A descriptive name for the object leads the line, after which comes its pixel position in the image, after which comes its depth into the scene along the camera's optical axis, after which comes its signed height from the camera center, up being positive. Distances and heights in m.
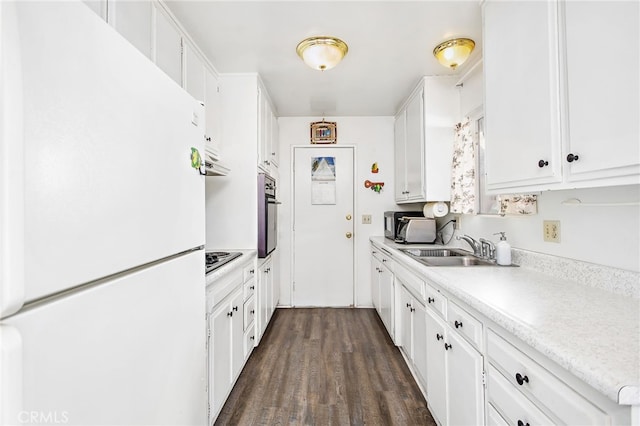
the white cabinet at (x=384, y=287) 2.72 -0.75
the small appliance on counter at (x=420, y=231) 2.90 -0.16
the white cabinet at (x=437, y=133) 2.69 +0.72
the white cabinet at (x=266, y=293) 2.71 -0.78
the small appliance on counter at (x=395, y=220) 3.17 -0.06
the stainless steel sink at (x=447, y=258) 2.07 -0.32
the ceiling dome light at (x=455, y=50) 2.07 +1.14
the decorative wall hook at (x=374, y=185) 3.82 +0.38
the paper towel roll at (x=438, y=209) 2.79 +0.05
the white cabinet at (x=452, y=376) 1.19 -0.74
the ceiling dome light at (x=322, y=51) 2.07 +1.15
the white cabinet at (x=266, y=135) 2.78 +0.84
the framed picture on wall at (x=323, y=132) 3.81 +1.06
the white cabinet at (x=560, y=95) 0.91 +0.44
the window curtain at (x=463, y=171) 2.41 +0.35
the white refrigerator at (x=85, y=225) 0.44 -0.02
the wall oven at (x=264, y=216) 2.65 +0.00
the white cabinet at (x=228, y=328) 1.57 -0.70
